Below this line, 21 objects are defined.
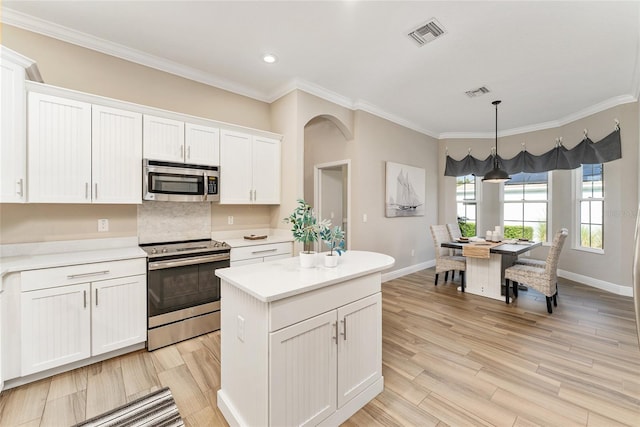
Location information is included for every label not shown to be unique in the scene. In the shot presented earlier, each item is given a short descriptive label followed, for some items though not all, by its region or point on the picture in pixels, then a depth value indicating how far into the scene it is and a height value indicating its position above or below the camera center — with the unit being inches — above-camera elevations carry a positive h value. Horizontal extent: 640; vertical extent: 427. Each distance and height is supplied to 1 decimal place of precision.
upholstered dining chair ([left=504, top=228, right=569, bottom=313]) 131.3 -32.7
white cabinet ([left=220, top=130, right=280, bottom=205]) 126.9 +21.2
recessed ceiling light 115.1 +67.2
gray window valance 162.1 +38.3
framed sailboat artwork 187.2 +15.6
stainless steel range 99.3 -31.4
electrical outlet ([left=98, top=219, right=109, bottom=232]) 106.3 -5.8
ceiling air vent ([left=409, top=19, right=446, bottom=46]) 95.9 +66.9
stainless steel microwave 105.3 +12.1
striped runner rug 66.9 -53.2
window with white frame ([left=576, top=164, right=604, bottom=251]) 175.0 +4.0
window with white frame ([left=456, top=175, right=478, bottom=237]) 237.9 +7.6
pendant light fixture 166.7 +22.8
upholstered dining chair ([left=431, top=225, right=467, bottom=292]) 170.6 -31.6
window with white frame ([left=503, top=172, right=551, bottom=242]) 208.2 +4.5
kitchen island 54.3 -30.2
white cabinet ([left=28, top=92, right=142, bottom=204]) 86.2 +20.4
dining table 149.6 -30.5
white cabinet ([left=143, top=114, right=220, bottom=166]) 107.0 +29.5
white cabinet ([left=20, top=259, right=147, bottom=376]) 79.2 -33.0
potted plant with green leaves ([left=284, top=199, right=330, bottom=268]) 71.9 -4.7
